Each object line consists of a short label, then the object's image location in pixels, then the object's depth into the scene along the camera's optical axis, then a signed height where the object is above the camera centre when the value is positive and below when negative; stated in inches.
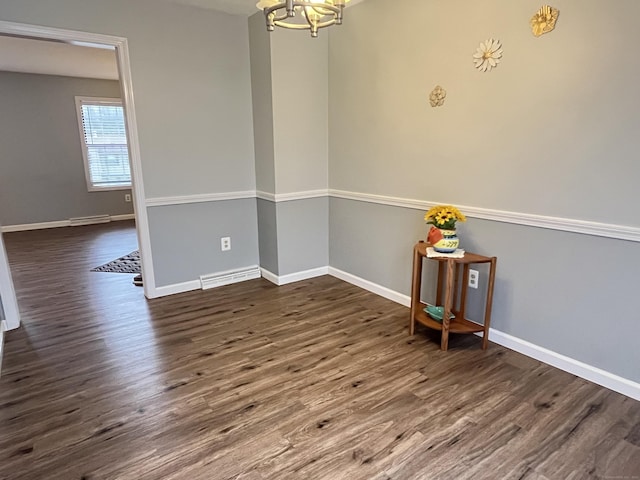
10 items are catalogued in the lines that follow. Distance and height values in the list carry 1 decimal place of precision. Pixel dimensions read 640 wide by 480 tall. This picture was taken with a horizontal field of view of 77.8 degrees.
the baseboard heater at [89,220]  259.8 -45.8
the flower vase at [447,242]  96.3 -22.1
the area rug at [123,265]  168.1 -49.6
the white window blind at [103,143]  259.6 +4.5
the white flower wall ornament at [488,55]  90.7 +21.3
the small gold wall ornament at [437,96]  104.3 +13.7
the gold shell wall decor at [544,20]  80.4 +25.8
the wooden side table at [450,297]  94.1 -37.8
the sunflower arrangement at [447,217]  96.4 -16.3
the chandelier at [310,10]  65.8 +23.7
